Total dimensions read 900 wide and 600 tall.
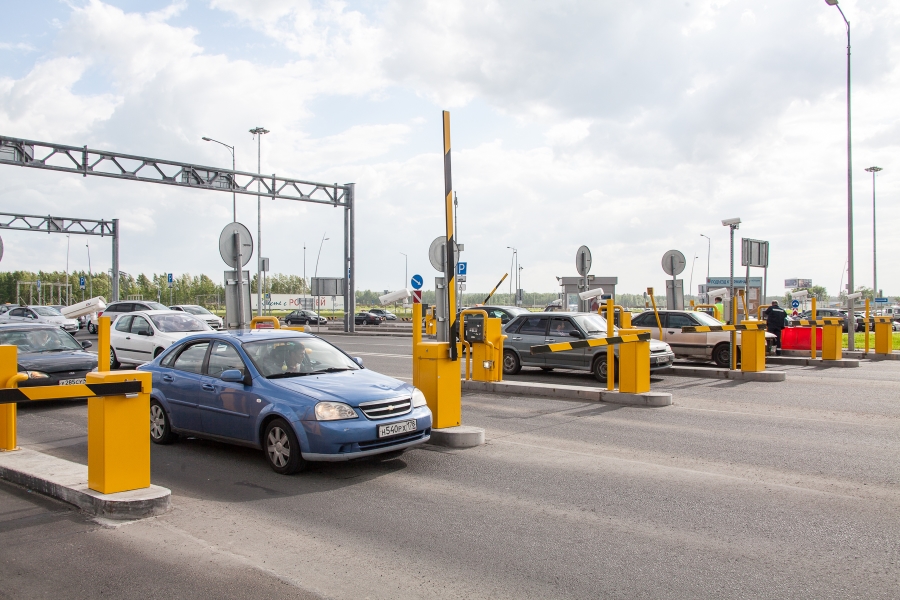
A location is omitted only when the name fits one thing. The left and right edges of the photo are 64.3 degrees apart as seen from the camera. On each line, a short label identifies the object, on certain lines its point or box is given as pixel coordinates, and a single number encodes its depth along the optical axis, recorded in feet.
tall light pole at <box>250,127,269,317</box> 150.92
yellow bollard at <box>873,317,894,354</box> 72.69
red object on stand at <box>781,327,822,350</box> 73.36
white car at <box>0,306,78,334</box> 111.29
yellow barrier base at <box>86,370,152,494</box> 18.98
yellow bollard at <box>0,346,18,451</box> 24.79
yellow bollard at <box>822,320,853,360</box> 62.59
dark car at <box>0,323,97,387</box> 40.81
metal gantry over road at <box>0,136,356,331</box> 87.40
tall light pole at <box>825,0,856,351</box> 80.64
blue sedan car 22.84
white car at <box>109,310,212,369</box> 56.34
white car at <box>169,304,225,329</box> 95.28
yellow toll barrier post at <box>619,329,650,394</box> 38.96
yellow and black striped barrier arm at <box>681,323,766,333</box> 49.55
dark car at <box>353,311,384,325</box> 204.44
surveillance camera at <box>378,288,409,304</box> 36.57
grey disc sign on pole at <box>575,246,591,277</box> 55.16
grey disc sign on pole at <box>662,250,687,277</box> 55.57
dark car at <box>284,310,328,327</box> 195.21
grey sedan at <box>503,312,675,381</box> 50.03
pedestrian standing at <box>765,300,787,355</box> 69.67
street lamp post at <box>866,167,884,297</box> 163.53
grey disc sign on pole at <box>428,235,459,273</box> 40.40
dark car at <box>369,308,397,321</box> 233.06
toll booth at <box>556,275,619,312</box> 95.96
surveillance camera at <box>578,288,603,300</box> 50.73
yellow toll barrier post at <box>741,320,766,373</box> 49.62
